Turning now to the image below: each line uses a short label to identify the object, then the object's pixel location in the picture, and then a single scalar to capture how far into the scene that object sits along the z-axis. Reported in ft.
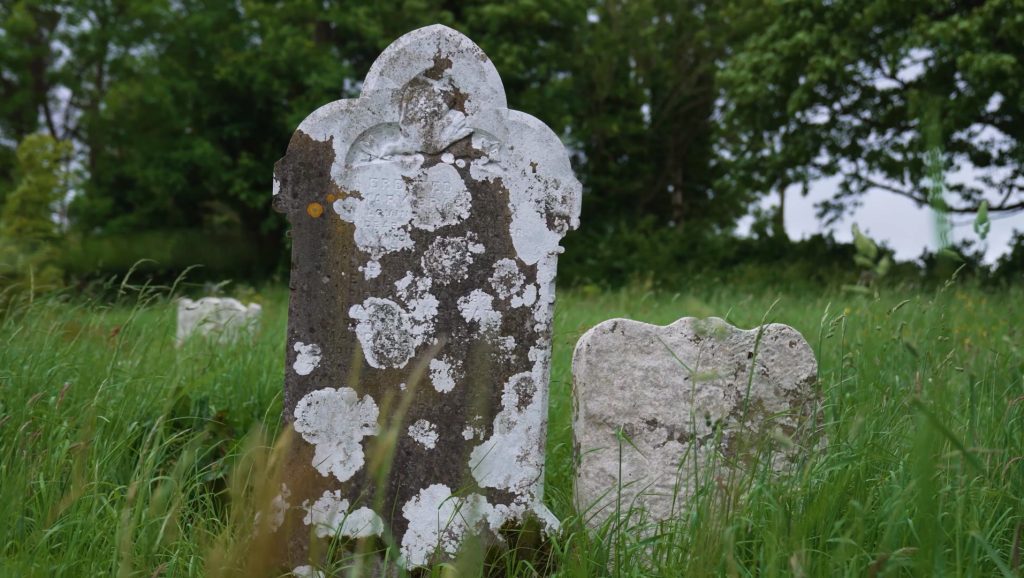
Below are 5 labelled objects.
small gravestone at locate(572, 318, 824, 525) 10.67
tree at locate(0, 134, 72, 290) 43.14
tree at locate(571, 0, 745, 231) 67.72
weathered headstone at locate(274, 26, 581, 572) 10.35
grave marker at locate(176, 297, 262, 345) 19.52
